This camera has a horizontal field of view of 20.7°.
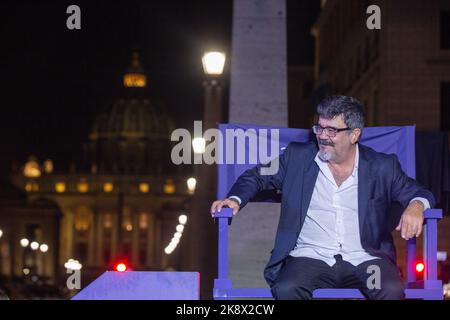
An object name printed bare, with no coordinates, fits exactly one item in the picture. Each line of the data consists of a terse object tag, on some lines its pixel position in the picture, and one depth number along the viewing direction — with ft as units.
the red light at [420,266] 40.09
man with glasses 20.10
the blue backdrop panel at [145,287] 17.03
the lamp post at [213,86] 53.83
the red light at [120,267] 41.68
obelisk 36.06
